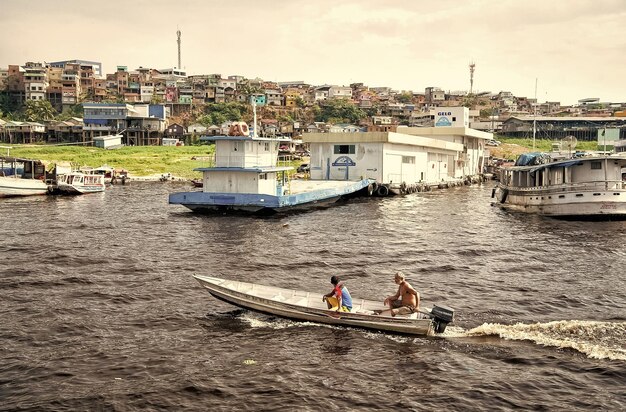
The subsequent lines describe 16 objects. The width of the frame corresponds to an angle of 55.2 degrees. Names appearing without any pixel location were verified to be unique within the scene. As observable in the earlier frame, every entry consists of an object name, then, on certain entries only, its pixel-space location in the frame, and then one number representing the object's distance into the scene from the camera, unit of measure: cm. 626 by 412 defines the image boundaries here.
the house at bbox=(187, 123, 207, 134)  13668
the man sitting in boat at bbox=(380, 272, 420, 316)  1958
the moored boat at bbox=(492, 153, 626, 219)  4497
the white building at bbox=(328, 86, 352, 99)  19475
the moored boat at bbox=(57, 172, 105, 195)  6481
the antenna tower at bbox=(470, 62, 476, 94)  18712
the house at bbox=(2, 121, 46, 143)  12088
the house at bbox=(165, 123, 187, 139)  13575
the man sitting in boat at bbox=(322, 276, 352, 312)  1997
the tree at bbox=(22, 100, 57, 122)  13650
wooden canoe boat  1928
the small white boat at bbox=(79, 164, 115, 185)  7996
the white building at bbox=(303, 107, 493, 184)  6775
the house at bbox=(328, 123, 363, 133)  13077
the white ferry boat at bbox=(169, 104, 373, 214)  4669
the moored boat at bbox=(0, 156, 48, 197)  6162
